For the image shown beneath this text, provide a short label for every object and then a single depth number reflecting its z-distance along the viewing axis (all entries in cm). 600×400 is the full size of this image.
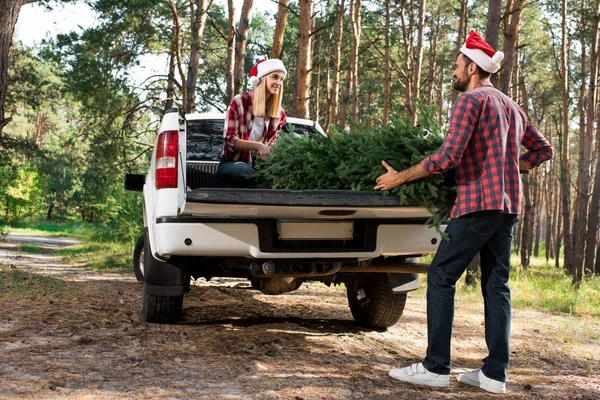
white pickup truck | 404
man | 373
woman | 509
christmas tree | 402
